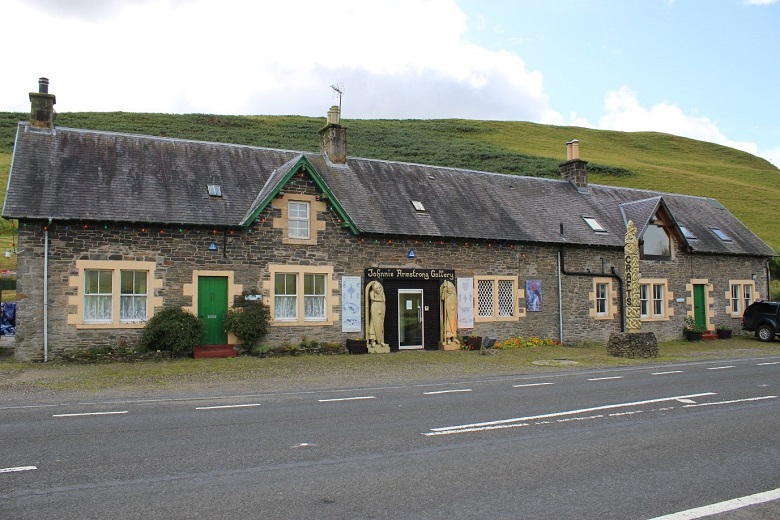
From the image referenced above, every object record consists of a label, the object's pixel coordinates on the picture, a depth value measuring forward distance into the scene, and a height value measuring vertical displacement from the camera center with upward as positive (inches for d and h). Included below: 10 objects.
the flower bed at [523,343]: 884.0 -71.6
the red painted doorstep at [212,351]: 702.5 -62.9
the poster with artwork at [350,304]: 793.6 -14.9
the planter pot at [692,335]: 1062.5 -74.2
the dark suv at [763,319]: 1051.9 -50.0
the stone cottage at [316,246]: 681.0 +57.3
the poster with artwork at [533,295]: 920.9 -5.9
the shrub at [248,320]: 719.7 -30.4
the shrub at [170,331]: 681.6 -39.3
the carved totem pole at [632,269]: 839.7 +27.4
